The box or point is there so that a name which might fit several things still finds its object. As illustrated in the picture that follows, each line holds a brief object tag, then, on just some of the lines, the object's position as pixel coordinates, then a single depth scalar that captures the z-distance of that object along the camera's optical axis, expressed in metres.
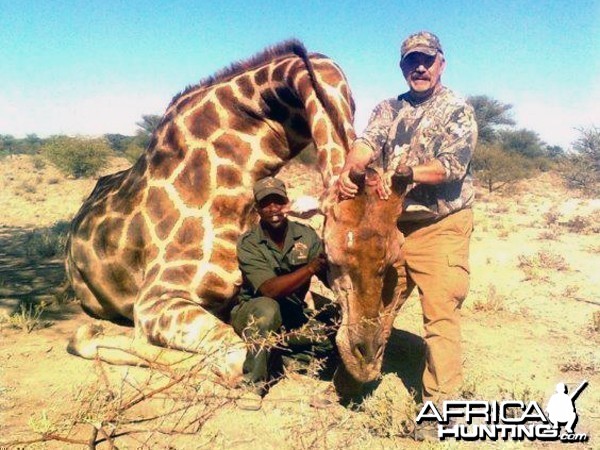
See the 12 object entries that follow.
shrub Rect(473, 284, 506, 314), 5.62
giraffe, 3.78
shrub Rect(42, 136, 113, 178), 20.38
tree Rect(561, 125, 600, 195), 18.89
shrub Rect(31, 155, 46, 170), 23.86
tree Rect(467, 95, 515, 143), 30.30
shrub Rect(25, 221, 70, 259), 7.58
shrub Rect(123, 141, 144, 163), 24.52
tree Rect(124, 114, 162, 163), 24.97
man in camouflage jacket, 3.19
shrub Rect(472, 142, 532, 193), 19.94
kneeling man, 3.28
